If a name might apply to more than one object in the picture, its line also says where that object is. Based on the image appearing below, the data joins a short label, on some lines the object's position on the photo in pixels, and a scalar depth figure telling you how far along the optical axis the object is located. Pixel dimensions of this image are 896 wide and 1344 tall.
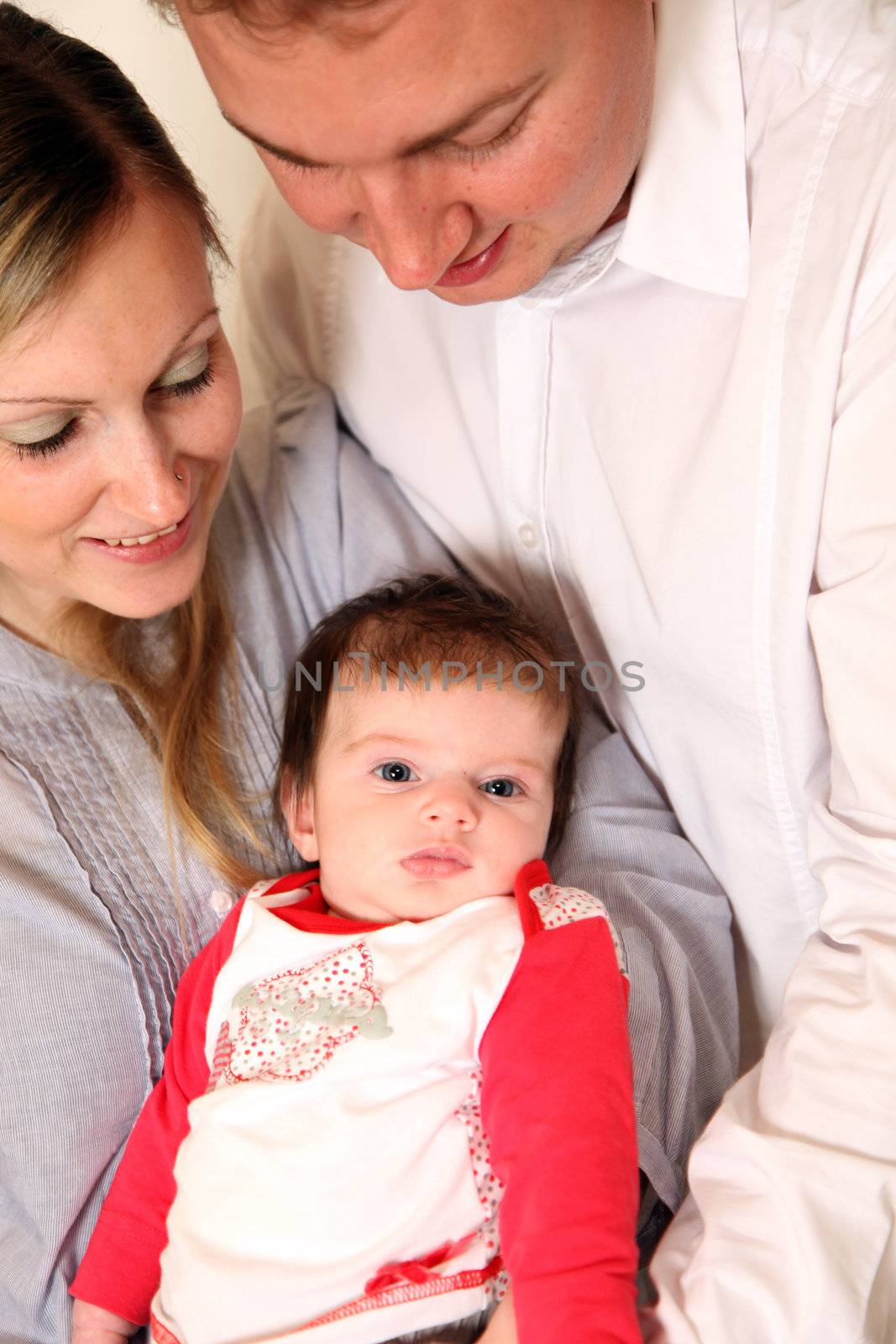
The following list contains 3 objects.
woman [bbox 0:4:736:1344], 0.78
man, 0.72
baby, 0.74
